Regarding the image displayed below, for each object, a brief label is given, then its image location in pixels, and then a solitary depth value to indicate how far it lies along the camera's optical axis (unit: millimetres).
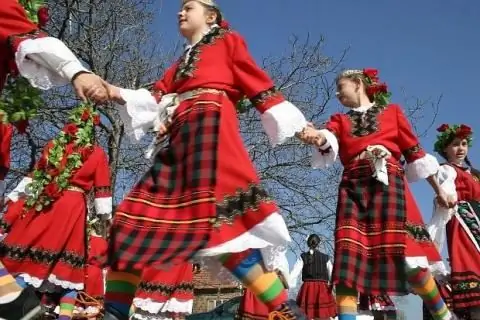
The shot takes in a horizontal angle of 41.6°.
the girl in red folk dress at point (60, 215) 5117
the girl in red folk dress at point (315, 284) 9203
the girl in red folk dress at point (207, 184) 2596
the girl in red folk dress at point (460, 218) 4750
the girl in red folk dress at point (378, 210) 3785
